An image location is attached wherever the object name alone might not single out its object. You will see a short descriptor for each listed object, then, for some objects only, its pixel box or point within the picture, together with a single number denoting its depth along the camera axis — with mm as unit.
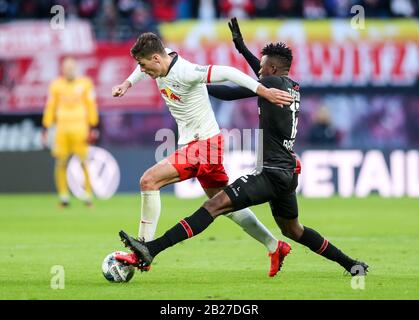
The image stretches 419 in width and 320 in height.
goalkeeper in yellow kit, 36562
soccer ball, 16937
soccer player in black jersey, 16766
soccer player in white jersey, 17266
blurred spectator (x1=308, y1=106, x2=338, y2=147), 45031
